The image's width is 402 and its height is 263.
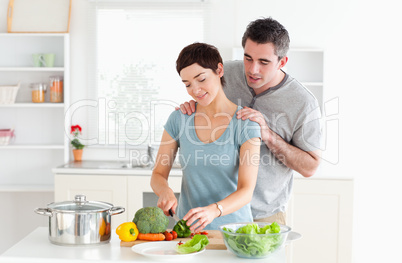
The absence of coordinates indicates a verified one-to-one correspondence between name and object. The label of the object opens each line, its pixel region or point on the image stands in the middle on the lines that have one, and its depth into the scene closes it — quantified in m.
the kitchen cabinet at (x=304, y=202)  4.01
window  4.52
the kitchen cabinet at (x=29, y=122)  4.58
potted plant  4.53
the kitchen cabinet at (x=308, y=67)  4.43
